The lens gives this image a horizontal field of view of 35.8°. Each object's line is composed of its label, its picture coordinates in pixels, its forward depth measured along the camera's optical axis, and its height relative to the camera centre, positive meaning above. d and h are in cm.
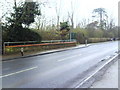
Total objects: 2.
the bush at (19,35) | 1989 +37
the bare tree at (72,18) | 4960 +530
